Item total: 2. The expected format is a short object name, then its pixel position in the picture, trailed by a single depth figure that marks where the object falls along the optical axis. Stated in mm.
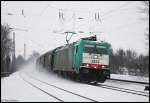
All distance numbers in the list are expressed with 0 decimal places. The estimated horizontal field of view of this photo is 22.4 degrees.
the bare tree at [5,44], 58656
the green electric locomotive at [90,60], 27344
